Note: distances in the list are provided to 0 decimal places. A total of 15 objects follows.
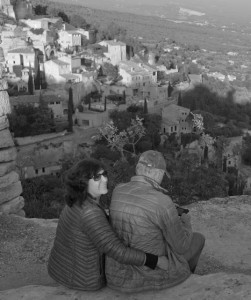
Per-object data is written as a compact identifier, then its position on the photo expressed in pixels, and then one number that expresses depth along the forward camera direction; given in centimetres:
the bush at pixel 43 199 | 745
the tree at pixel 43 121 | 2719
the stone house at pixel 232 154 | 2778
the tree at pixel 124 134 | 2192
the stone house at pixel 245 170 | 2708
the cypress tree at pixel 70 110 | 2813
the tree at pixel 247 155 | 3077
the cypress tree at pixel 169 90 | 4143
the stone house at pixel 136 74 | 4075
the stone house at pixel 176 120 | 3228
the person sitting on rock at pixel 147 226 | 352
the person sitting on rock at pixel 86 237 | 349
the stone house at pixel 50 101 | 3000
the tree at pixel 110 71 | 4194
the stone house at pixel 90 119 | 2964
